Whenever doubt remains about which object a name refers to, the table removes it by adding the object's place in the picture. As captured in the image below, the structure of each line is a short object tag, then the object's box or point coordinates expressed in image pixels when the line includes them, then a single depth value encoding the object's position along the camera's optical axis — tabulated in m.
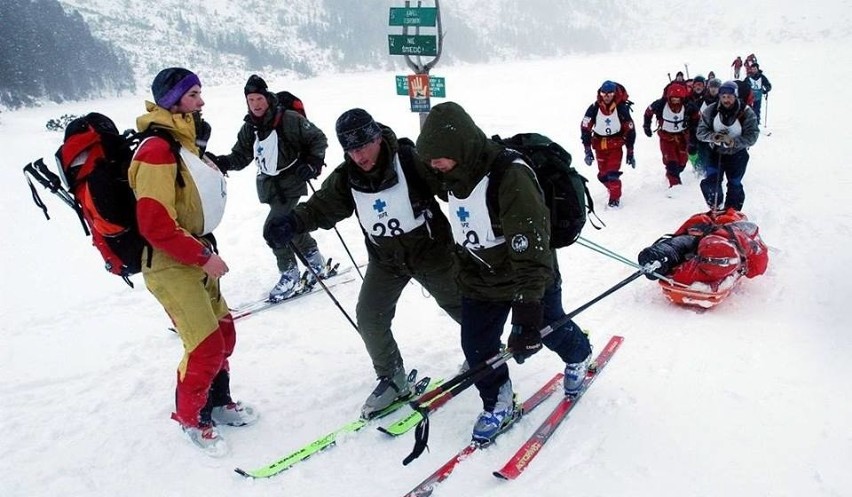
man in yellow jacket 2.86
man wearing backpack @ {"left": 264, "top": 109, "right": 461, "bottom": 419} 3.20
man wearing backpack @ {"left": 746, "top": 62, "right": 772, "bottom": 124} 14.69
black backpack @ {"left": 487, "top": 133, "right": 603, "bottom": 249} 2.89
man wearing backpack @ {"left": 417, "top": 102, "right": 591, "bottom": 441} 2.65
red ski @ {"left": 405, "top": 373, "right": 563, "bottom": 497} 2.92
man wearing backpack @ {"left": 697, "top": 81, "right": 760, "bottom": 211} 6.83
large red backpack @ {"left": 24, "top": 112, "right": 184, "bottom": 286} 2.85
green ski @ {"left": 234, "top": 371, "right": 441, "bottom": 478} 3.20
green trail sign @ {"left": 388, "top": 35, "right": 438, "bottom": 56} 6.97
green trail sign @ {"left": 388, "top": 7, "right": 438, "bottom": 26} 6.80
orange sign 7.41
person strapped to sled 4.67
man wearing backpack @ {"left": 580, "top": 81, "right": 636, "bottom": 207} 8.33
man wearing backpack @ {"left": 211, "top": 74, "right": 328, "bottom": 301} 5.18
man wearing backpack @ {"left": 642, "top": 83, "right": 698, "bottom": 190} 9.41
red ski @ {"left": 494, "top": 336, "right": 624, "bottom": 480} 2.96
